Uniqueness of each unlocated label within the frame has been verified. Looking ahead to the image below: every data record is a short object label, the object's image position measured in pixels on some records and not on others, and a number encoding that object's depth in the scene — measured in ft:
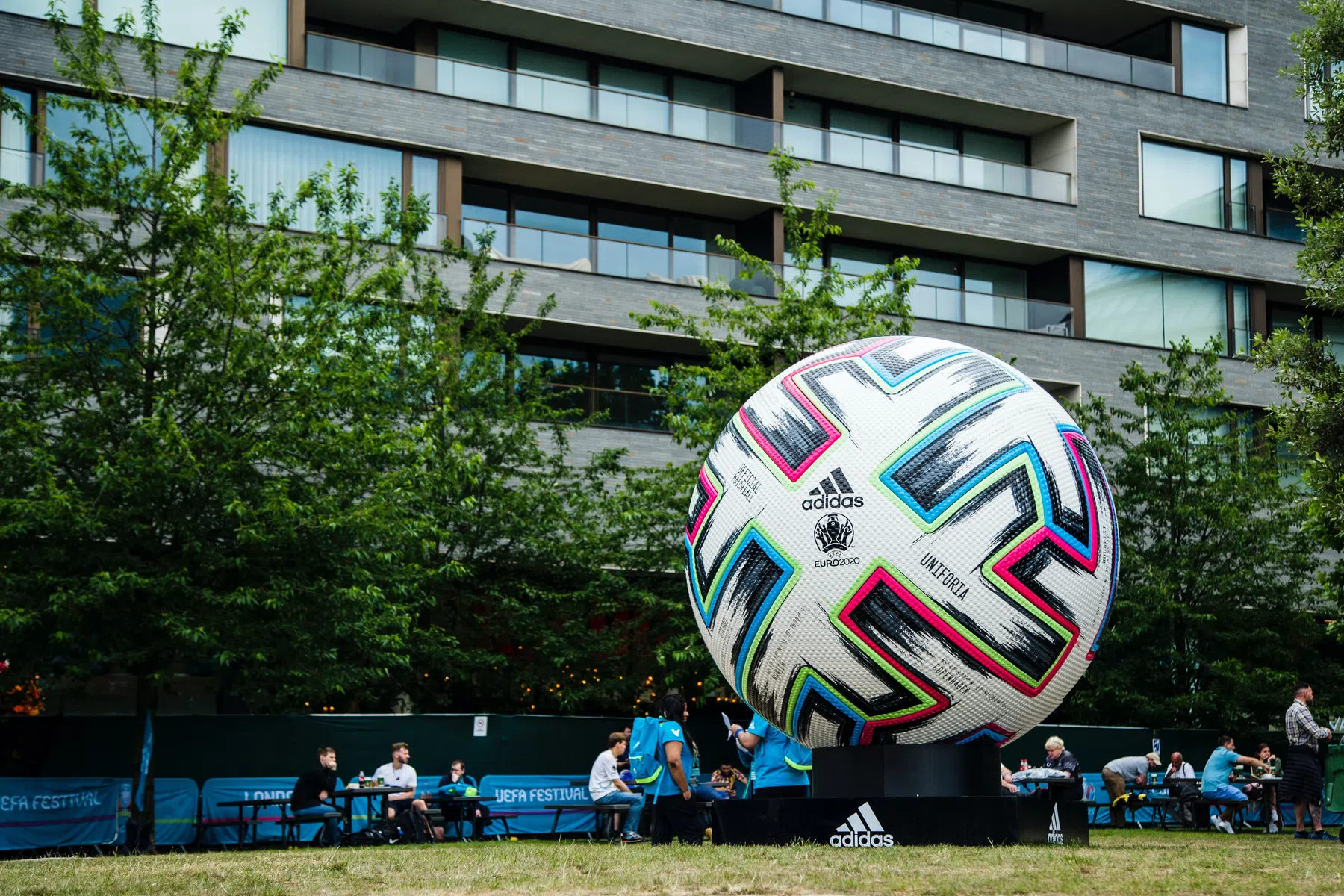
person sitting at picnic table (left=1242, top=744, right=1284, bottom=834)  67.51
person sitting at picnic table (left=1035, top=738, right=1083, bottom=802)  66.74
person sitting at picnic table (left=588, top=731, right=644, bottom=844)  59.93
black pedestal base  35.47
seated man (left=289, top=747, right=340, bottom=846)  59.93
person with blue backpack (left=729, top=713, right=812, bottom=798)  46.78
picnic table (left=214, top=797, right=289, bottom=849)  59.77
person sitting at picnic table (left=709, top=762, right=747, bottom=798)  67.05
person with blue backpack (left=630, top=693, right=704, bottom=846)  44.32
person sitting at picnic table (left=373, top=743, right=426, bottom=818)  63.77
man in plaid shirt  52.24
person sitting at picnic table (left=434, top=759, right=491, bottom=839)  65.36
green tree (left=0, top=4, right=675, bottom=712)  57.77
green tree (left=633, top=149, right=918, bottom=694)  79.56
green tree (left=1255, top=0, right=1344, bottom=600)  54.44
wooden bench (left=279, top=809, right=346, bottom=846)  59.21
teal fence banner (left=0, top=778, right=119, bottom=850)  57.52
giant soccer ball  35.14
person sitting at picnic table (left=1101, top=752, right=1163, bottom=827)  76.48
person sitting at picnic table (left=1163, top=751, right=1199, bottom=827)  70.79
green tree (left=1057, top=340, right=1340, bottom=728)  92.02
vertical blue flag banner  60.44
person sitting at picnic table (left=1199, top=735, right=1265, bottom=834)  67.92
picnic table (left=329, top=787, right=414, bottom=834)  59.36
